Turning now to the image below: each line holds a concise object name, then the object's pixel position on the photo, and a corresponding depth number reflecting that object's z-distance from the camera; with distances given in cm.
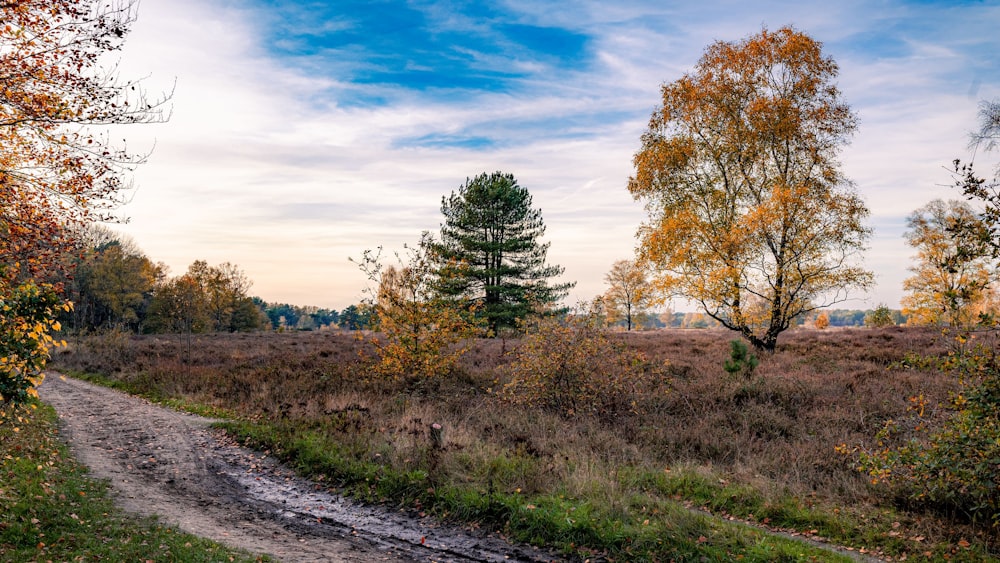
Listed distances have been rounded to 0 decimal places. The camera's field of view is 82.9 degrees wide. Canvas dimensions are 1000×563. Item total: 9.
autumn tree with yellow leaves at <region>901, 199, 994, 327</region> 4234
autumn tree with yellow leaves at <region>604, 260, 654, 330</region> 6575
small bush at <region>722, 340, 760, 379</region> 1661
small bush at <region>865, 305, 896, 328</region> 4326
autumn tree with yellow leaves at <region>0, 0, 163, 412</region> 948
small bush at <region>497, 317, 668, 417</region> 1375
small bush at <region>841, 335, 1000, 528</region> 700
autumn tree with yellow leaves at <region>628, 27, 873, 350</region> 2091
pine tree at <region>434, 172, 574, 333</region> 3666
